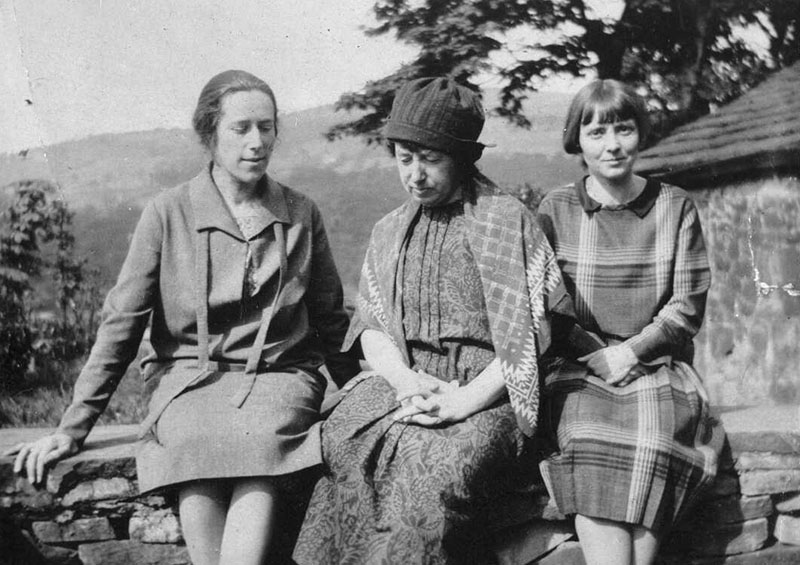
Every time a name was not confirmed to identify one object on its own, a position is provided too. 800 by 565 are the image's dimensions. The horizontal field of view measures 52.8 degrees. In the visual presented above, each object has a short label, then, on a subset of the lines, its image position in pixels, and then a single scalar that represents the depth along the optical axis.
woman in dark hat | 2.47
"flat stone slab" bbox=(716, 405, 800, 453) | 2.91
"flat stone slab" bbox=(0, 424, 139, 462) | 2.92
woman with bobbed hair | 2.54
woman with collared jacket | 2.64
